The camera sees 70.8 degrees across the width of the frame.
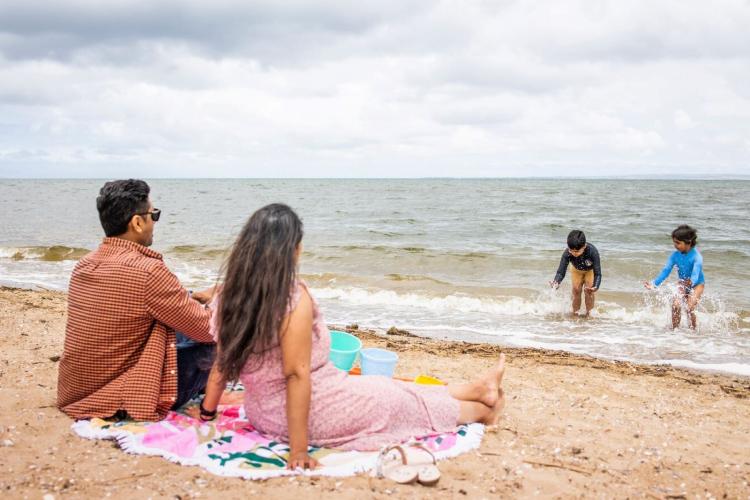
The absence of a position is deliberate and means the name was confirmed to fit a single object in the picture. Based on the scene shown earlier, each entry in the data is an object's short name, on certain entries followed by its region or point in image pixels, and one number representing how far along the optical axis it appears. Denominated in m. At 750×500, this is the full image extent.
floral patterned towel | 3.24
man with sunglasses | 3.46
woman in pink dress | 2.93
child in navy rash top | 9.09
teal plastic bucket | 4.45
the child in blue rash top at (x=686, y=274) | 8.55
